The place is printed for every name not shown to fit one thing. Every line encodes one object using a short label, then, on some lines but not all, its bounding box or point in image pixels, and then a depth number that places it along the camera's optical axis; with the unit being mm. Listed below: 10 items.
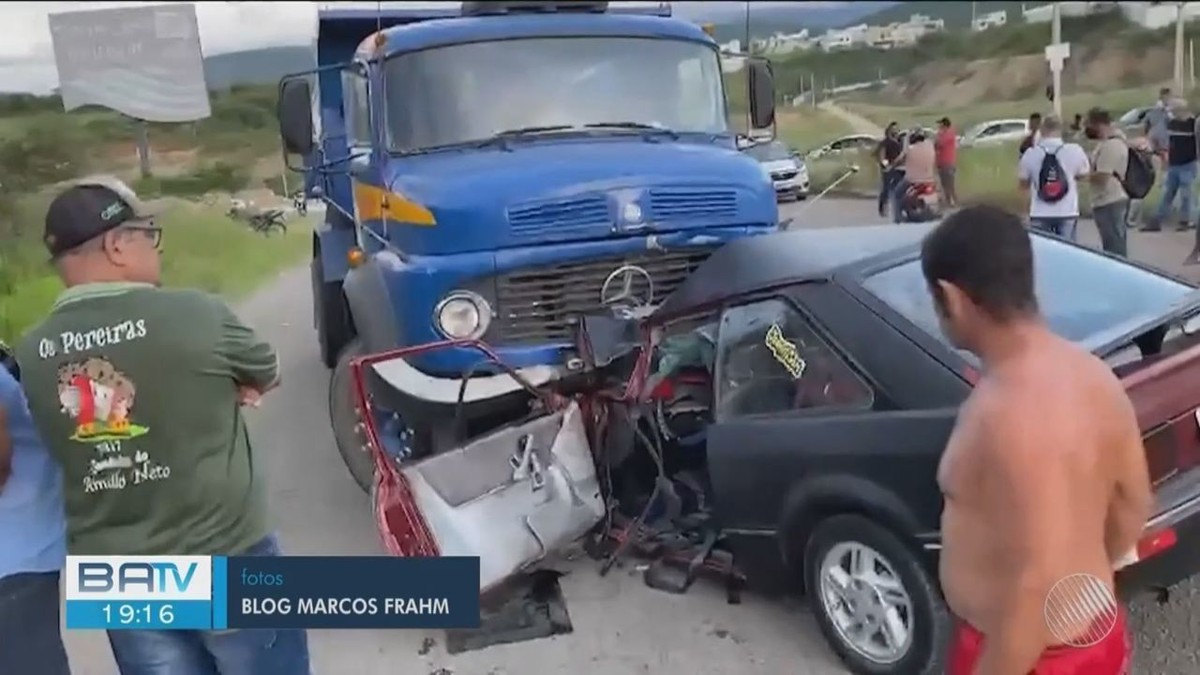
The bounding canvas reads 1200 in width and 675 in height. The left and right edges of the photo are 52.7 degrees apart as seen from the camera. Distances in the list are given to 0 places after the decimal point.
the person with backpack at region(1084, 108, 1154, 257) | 10711
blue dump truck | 5672
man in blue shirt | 3027
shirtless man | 2156
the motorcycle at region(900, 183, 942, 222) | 12703
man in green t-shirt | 2828
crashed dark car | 3814
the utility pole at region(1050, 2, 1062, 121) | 14095
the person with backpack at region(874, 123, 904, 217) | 13484
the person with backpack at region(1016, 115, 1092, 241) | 10000
